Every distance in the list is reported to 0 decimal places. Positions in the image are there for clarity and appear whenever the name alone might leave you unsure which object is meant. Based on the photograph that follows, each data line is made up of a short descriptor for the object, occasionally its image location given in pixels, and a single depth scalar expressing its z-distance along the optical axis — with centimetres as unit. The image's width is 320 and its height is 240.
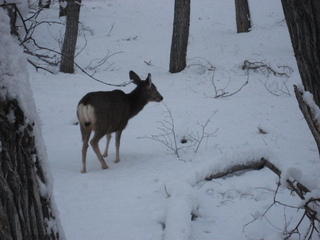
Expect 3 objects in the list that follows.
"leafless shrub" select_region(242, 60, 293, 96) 2036
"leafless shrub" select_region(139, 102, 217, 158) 1362
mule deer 1198
